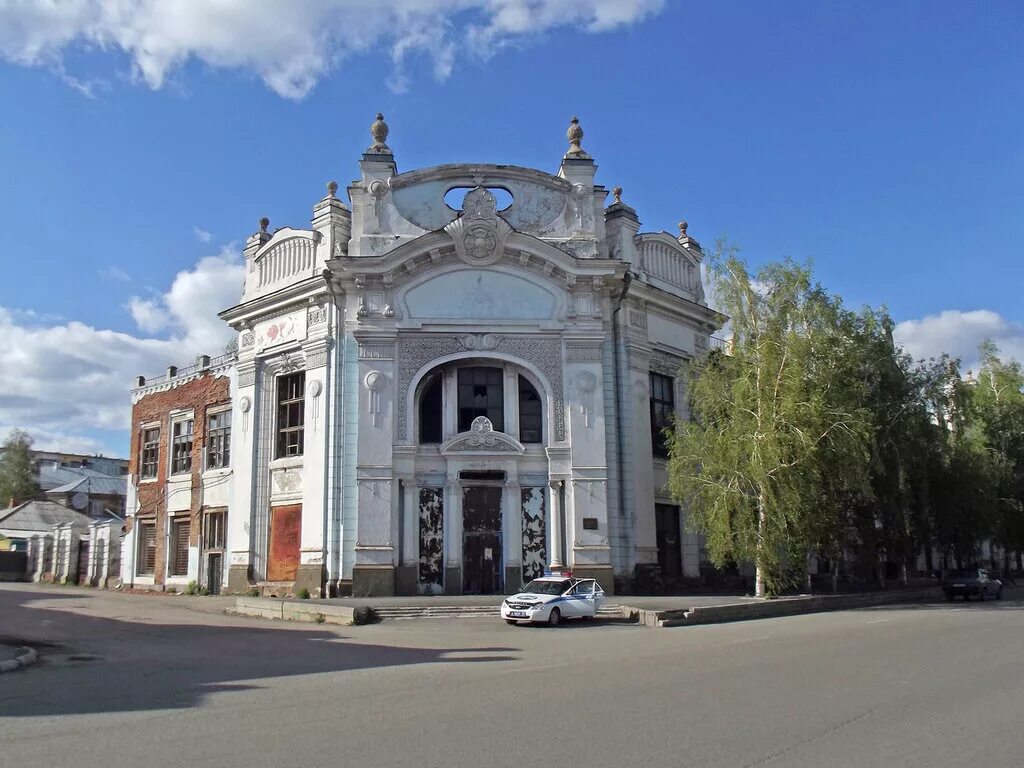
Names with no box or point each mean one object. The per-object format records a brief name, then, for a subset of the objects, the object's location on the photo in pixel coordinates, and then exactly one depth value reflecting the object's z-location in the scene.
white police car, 21.33
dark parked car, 31.14
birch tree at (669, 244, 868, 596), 25.83
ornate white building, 27.94
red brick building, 33.41
